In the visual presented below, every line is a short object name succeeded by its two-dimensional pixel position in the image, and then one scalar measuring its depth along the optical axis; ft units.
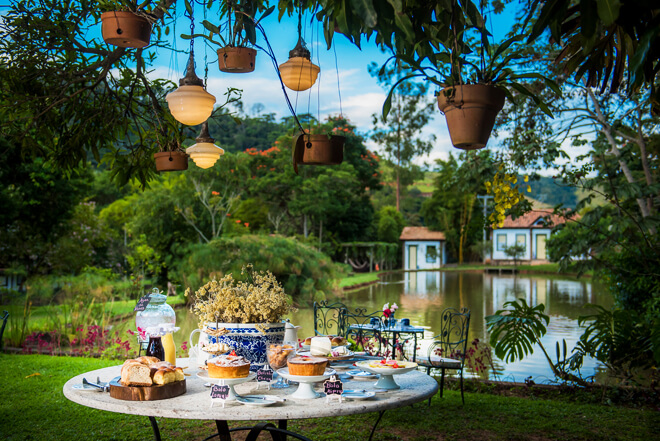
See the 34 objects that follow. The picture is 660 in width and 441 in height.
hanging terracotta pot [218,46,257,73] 10.58
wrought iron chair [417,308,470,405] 16.21
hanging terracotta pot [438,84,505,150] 6.76
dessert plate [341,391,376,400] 7.38
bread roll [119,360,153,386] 7.33
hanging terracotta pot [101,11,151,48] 9.82
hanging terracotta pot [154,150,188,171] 12.33
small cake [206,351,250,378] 7.32
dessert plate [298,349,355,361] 9.84
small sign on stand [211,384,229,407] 7.07
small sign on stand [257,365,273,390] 7.79
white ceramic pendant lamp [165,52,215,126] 10.00
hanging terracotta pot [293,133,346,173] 9.20
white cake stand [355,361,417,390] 8.22
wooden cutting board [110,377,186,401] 7.27
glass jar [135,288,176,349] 10.02
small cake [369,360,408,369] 8.34
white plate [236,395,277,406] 7.04
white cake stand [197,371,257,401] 7.29
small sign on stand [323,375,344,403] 7.23
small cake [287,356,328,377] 7.61
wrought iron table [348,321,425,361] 19.65
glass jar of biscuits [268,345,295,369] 8.92
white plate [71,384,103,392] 7.82
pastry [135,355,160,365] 7.76
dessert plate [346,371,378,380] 8.98
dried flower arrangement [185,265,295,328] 8.65
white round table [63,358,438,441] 6.83
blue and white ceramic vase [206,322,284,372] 8.60
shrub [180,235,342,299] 44.01
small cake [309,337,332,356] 9.96
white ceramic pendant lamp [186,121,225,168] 12.35
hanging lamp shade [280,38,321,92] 10.55
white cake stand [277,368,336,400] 7.53
